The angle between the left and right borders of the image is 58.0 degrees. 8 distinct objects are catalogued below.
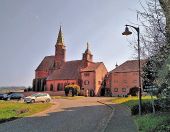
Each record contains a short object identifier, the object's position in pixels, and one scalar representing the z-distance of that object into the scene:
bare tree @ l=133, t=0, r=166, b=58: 6.49
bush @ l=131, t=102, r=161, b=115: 11.70
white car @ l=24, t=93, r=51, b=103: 26.07
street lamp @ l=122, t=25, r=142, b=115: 10.22
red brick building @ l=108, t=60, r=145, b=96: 43.50
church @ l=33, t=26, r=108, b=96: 46.92
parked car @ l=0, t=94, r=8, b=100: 34.13
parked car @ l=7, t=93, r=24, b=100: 35.09
